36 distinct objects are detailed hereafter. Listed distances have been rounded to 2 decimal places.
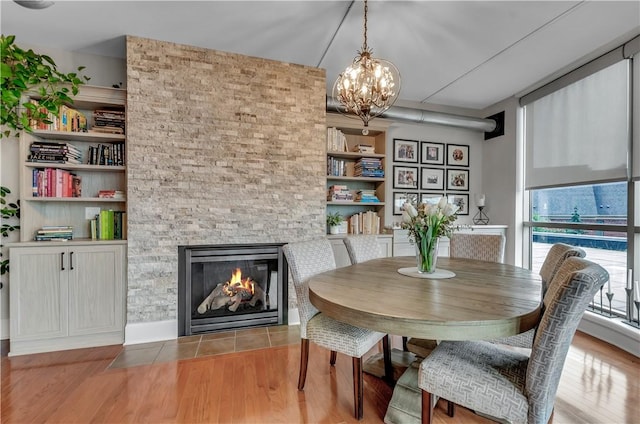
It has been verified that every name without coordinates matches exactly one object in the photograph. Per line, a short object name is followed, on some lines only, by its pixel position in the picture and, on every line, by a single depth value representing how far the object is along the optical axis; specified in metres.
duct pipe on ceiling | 3.74
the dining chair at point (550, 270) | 1.75
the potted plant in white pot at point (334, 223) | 3.61
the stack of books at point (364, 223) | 3.75
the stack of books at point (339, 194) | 3.65
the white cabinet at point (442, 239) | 3.67
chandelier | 2.03
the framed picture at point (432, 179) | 4.35
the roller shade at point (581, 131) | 2.87
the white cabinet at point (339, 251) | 3.38
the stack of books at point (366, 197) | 3.76
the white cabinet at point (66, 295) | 2.49
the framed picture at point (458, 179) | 4.50
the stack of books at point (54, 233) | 2.61
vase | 1.90
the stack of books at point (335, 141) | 3.61
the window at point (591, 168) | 2.80
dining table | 1.17
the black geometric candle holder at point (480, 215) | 4.39
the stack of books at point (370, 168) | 3.74
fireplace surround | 2.88
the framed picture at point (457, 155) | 4.49
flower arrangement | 1.86
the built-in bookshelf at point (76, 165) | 2.64
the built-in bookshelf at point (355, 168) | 3.64
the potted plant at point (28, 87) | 2.43
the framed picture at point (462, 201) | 4.54
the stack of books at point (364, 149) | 3.77
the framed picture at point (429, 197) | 4.35
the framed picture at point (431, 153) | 4.34
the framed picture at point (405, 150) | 4.22
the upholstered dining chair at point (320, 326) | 1.67
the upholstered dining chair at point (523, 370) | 1.10
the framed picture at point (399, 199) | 4.20
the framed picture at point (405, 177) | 4.21
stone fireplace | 2.74
